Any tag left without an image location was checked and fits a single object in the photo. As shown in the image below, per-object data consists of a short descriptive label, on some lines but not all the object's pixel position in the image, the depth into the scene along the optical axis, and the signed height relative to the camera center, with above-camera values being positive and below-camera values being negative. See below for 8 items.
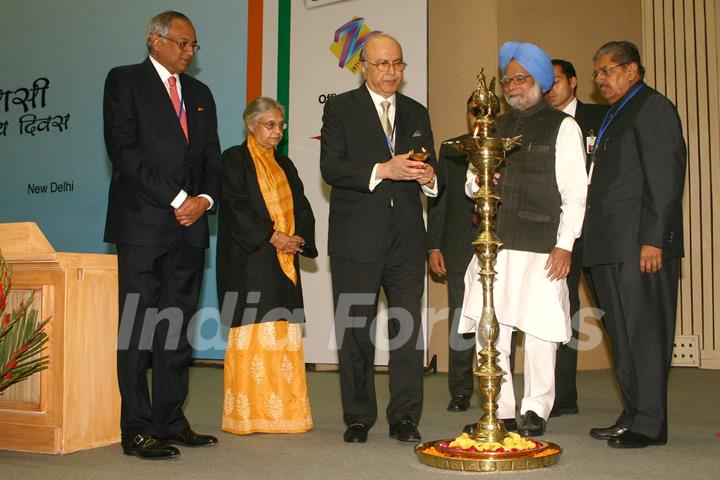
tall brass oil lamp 3.07 +0.03
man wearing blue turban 3.61 +0.21
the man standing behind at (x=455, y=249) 4.96 +0.17
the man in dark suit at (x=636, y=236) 3.50 +0.19
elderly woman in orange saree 4.14 -0.06
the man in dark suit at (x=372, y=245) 3.75 +0.14
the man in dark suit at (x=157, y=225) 3.46 +0.21
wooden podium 3.53 -0.36
